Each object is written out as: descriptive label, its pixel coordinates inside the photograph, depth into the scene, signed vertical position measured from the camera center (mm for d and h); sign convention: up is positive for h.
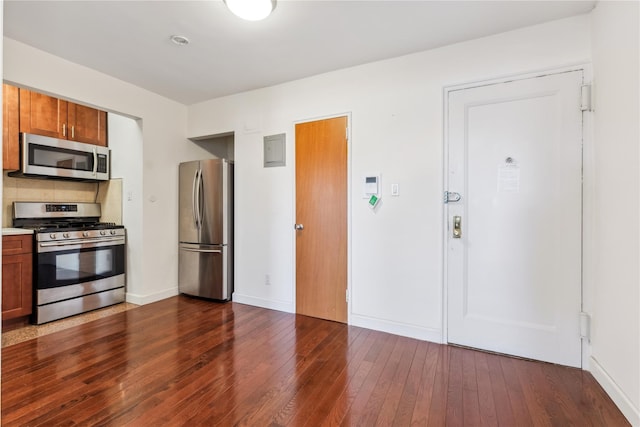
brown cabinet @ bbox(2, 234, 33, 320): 2877 -589
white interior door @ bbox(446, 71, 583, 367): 2287 -46
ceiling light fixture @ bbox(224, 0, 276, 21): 2049 +1305
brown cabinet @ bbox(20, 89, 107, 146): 3259 +994
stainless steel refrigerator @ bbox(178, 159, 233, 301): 3754 -198
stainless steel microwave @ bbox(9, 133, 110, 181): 3219 +556
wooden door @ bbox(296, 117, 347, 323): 3111 -76
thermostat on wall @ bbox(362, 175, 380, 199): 2921 +232
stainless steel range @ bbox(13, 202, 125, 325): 3090 -497
